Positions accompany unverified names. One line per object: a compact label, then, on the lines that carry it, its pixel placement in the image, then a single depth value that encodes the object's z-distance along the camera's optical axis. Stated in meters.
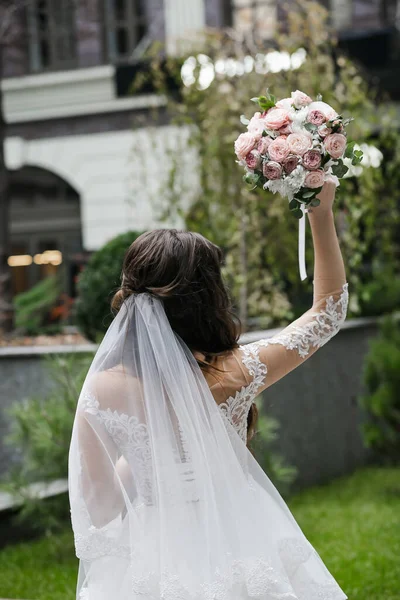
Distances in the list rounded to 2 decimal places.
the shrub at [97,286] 7.38
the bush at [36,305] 10.27
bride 2.56
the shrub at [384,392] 7.99
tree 8.57
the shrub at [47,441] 5.91
